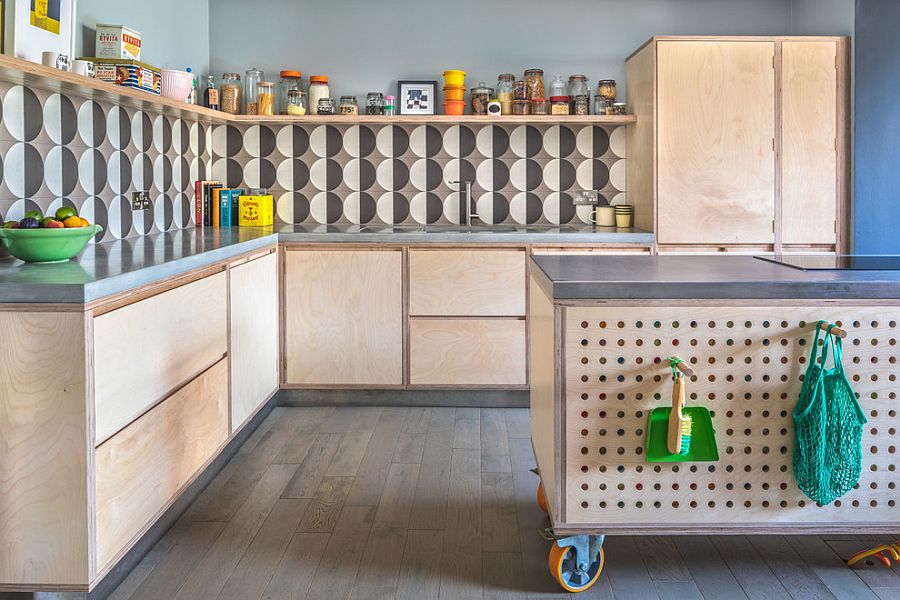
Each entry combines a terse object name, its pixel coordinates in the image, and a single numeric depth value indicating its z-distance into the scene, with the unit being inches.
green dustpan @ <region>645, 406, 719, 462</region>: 90.9
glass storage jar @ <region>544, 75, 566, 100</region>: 193.2
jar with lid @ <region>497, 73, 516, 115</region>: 192.4
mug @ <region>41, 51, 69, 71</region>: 115.0
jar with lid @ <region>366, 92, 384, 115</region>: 193.5
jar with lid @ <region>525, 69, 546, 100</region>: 192.7
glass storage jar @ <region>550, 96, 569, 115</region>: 189.9
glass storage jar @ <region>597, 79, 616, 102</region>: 193.2
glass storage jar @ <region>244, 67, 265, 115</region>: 193.0
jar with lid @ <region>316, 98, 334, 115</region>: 193.2
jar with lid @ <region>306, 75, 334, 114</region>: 194.2
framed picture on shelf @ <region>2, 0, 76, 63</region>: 114.7
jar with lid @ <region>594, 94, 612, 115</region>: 193.4
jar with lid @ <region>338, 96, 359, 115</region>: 192.7
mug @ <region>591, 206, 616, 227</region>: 195.5
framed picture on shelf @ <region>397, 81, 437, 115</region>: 197.3
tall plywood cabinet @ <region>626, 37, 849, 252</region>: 173.3
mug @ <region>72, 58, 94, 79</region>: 122.3
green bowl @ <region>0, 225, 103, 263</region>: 99.6
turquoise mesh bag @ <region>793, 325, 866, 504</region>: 89.0
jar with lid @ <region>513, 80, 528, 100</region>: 191.9
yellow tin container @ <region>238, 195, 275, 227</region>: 191.5
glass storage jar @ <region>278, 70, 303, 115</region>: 194.5
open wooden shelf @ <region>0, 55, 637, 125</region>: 110.6
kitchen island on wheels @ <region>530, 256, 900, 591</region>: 91.7
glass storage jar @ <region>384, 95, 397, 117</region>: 193.6
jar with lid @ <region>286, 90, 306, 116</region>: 191.3
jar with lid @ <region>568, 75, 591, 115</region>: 192.7
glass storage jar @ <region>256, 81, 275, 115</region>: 191.5
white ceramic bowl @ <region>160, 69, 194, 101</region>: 152.9
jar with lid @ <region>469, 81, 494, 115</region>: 192.2
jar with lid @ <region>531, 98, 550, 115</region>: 191.5
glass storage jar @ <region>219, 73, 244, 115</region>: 191.0
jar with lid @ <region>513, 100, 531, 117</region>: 191.5
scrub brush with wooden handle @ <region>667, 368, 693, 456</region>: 88.7
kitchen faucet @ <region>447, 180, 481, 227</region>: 198.7
